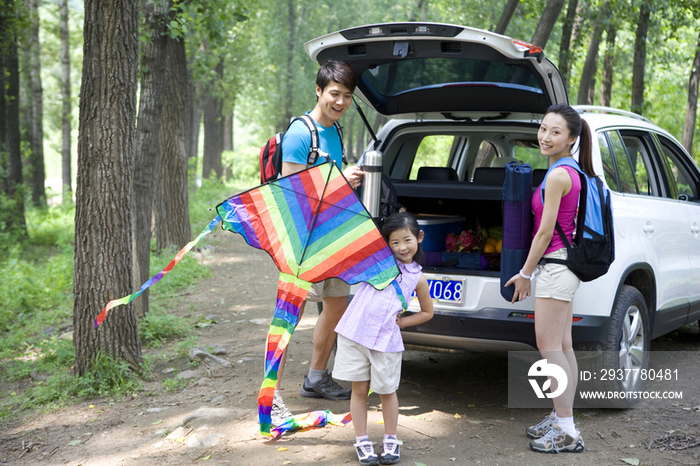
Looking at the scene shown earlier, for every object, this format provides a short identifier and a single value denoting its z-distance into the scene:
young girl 3.17
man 3.46
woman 3.21
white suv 3.58
